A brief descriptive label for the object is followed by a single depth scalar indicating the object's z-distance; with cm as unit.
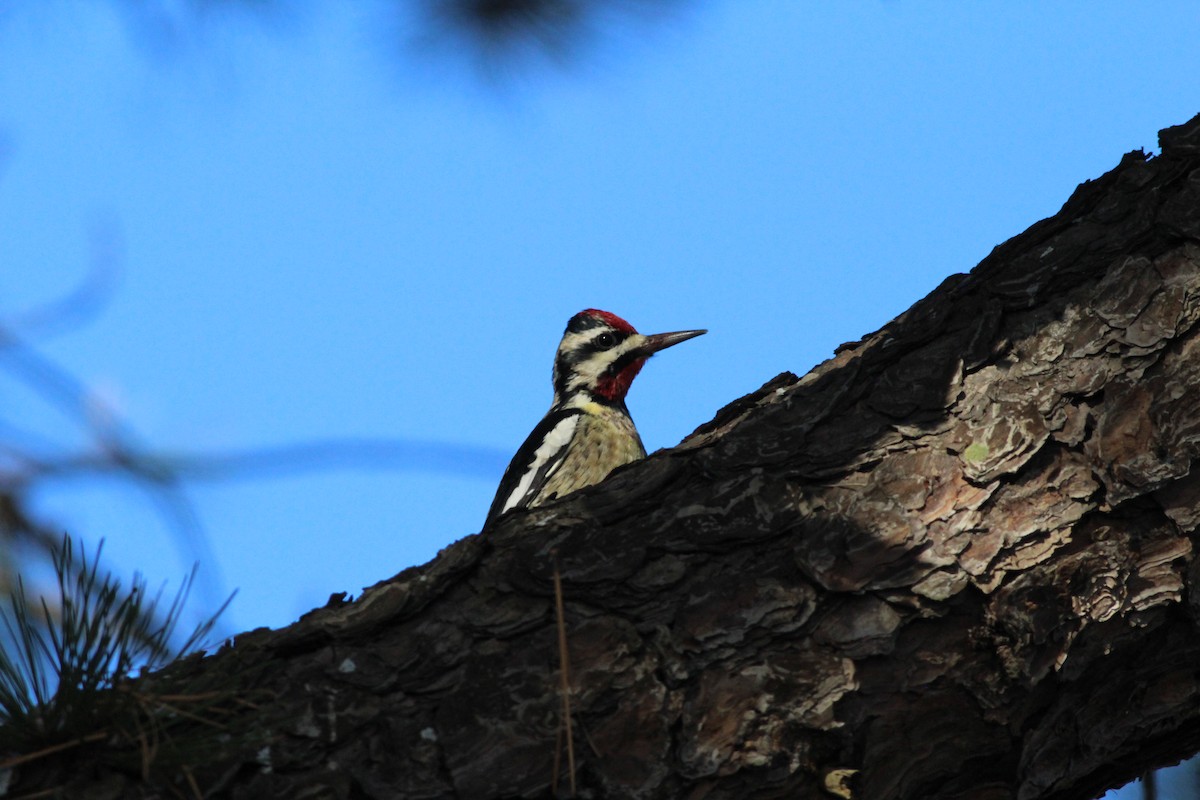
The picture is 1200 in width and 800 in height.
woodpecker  818
